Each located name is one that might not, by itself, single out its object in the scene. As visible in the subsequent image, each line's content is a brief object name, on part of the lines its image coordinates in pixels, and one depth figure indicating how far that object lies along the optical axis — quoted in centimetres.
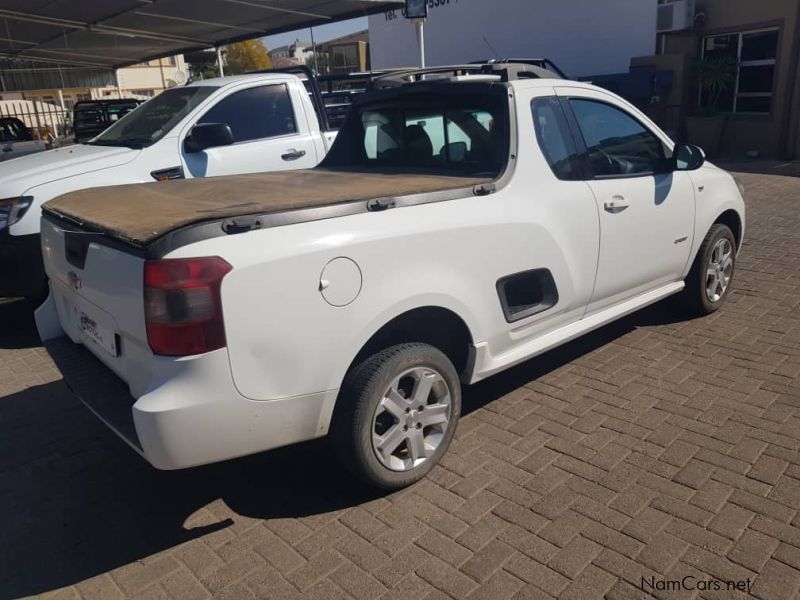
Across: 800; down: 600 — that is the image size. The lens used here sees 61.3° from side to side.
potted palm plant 1445
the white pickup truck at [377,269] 251
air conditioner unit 1446
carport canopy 1020
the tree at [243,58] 5044
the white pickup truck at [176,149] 510
